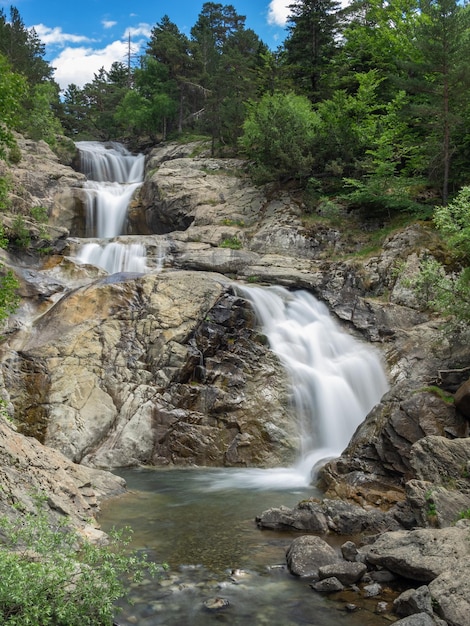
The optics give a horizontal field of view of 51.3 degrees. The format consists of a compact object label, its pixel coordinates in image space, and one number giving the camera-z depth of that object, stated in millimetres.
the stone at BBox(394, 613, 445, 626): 5484
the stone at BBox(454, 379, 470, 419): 11445
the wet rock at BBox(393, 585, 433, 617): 5934
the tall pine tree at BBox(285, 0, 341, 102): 32244
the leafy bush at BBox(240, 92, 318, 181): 25516
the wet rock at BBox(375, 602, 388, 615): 6270
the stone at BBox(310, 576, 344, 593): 6812
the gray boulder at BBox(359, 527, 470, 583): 6625
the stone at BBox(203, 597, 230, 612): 6371
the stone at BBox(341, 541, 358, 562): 7703
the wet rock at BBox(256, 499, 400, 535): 9211
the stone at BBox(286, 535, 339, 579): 7364
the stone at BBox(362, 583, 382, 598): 6678
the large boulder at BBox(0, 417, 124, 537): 7674
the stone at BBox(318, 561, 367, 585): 6988
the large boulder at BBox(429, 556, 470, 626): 5566
